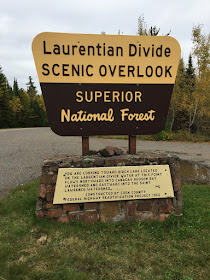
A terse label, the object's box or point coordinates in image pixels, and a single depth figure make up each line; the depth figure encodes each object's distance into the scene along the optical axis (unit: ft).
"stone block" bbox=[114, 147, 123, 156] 10.48
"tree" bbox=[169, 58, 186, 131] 52.54
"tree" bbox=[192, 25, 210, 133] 45.16
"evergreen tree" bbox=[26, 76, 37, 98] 227.16
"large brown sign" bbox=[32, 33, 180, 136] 9.75
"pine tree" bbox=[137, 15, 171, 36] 48.83
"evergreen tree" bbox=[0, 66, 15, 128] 106.22
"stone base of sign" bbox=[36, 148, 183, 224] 9.82
